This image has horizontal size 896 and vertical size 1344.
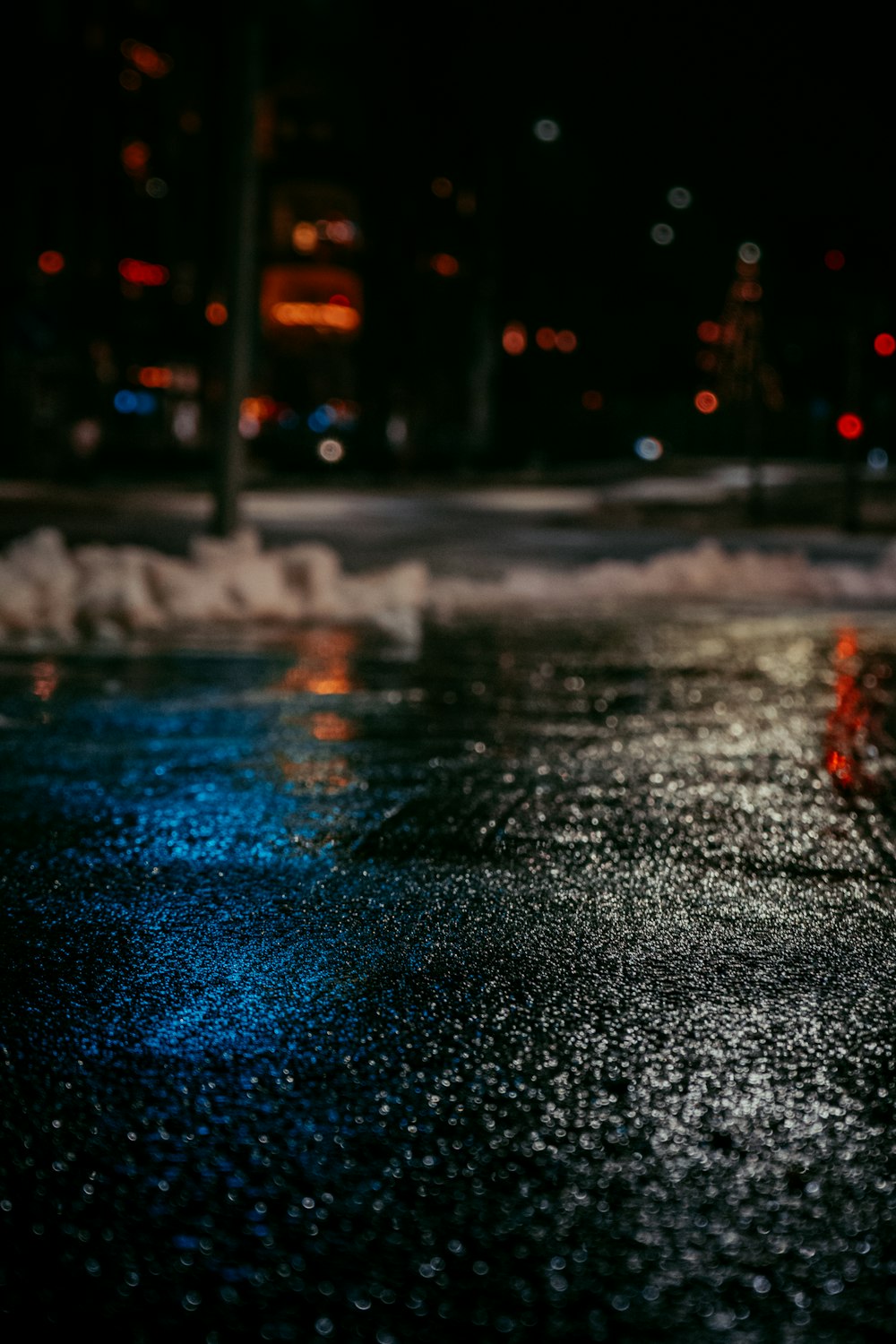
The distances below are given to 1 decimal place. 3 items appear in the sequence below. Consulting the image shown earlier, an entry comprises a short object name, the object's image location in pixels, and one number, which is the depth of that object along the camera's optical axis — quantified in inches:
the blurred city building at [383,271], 1696.6
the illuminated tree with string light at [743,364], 984.9
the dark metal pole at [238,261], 620.7
